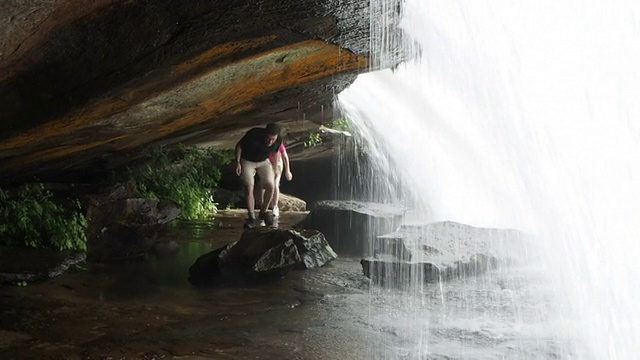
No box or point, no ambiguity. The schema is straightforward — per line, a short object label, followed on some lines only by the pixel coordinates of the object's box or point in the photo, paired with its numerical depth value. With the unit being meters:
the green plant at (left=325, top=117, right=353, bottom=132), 14.41
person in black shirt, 10.09
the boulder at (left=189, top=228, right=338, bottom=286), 6.73
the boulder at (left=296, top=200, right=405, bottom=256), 9.90
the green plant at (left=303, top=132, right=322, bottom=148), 14.60
